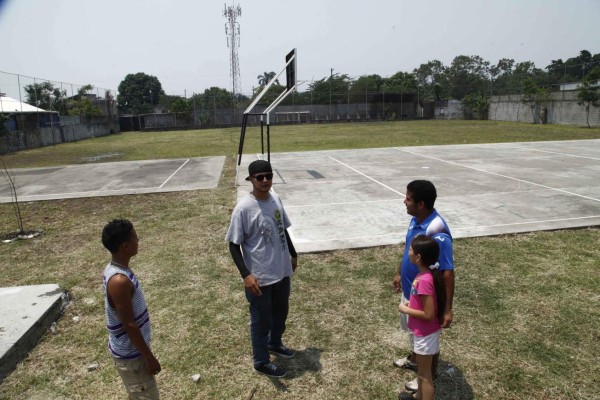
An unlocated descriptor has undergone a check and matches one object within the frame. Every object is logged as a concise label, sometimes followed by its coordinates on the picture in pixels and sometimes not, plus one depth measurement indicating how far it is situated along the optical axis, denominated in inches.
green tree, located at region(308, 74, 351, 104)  1999.3
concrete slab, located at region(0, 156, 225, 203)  428.6
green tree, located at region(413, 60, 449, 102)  2691.2
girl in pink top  103.7
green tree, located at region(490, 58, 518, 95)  1674.7
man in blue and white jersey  108.4
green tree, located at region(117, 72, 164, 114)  3538.4
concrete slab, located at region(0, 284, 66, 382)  142.9
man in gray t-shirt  124.4
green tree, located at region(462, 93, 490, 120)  1798.7
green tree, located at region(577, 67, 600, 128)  1146.0
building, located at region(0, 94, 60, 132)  985.3
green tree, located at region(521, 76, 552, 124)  1416.1
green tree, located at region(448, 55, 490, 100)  3191.4
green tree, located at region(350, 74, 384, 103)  1996.8
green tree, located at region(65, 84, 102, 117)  1418.6
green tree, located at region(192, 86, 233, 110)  1879.9
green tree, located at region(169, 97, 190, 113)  1854.1
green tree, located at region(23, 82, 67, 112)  1198.0
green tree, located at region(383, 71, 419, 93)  2677.2
